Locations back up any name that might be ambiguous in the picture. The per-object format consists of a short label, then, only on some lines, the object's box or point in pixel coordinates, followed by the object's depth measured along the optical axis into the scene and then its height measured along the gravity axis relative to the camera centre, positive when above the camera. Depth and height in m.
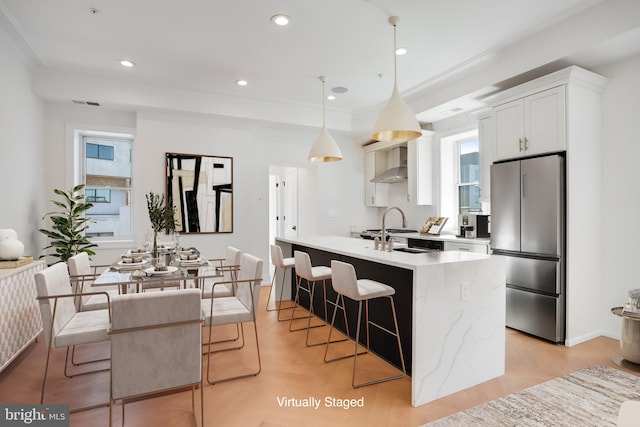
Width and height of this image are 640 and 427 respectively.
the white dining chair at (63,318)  2.06 -0.71
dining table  2.40 -0.44
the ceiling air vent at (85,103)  4.49 +1.47
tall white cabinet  3.24 +0.62
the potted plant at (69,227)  4.15 -0.17
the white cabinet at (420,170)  5.49 +0.69
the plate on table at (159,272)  2.52 -0.43
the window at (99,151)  5.00 +0.91
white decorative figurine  2.84 -0.28
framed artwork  5.07 +0.33
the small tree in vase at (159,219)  3.12 -0.05
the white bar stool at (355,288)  2.44 -0.55
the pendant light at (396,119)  2.66 +0.74
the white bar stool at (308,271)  3.19 -0.56
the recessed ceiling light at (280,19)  3.06 +1.75
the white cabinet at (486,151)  4.04 +0.75
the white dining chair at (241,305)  2.55 -0.74
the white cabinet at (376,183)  6.43 +0.66
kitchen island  2.24 -0.73
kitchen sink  3.31 -0.36
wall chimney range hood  5.91 +0.79
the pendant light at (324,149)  3.92 +0.73
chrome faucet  2.95 -0.24
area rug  2.06 -1.24
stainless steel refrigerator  3.26 -0.25
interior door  7.01 +0.23
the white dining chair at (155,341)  1.76 -0.68
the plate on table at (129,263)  2.86 -0.43
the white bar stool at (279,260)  3.83 -0.54
